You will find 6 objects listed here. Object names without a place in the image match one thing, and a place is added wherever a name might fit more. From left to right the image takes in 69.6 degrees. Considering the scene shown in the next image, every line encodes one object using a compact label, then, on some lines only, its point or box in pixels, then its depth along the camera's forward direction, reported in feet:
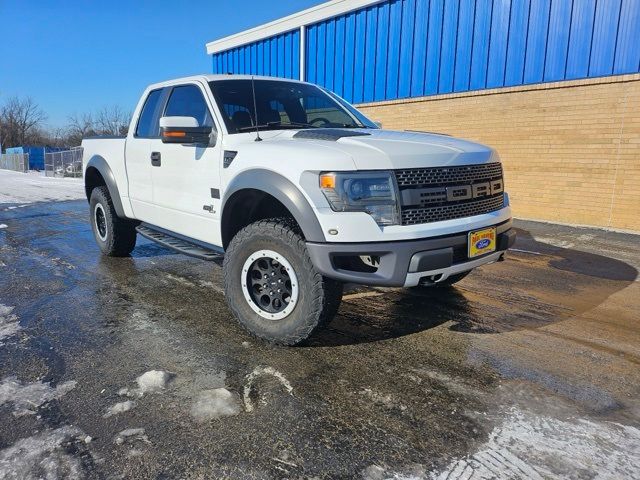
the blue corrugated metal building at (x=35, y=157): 132.87
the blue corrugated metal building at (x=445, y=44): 26.84
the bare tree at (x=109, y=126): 177.59
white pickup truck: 9.34
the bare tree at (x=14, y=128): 209.67
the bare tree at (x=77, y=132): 202.55
